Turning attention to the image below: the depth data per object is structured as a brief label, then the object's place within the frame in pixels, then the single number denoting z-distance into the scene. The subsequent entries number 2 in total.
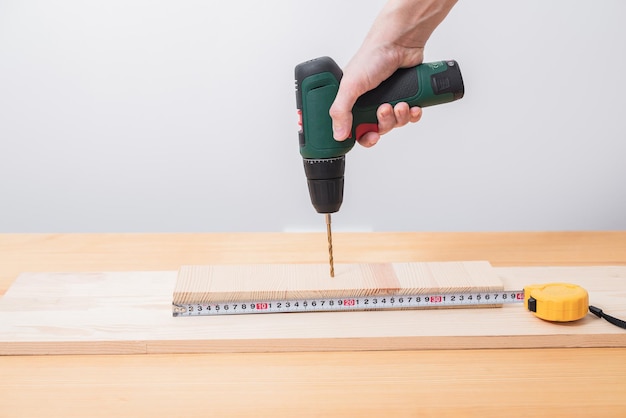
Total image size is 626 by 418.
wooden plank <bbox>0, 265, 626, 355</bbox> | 1.29
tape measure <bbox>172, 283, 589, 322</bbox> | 1.40
